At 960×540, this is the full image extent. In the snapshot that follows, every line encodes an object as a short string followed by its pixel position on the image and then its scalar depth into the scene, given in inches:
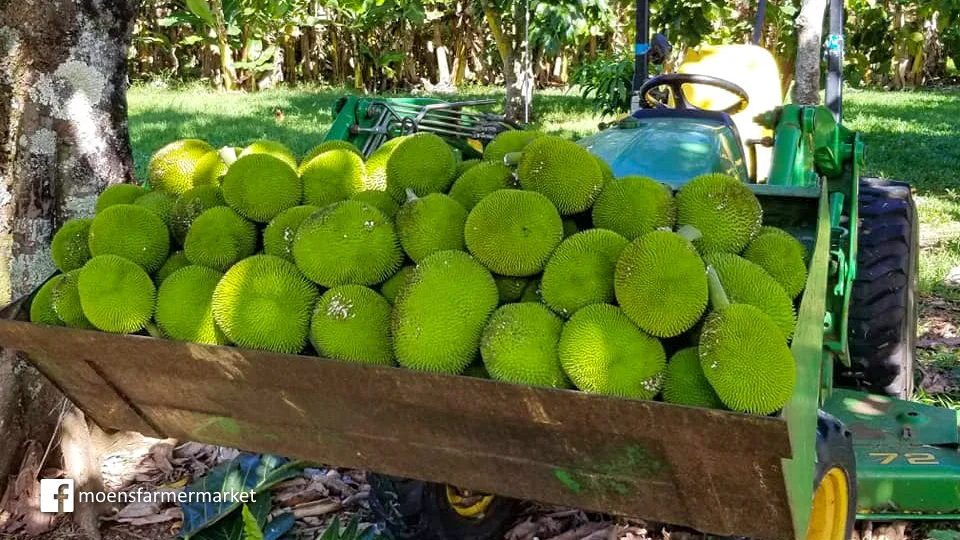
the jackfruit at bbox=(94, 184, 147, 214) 81.9
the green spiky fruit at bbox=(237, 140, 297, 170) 82.1
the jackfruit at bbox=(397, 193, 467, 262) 66.7
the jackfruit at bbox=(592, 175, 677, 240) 65.1
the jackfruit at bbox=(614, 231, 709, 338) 57.6
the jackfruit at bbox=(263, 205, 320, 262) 69.8
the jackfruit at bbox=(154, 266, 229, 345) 67.6
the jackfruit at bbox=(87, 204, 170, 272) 71.6
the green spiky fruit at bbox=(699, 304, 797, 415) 54.2
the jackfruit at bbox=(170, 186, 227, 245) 75.7
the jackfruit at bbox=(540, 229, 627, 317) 61.5
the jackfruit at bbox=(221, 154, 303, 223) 73.0
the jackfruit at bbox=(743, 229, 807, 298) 64.4
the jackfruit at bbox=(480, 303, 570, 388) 59.2
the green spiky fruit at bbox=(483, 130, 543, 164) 78.8
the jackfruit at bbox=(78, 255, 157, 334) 66.4
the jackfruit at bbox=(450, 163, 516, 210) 70.9
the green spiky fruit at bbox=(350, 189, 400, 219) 72.4
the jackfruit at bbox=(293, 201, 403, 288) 65.5
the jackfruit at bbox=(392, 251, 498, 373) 60.8
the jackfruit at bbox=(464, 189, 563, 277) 63.1
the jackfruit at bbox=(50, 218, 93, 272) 77.3
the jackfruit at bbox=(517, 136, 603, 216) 67.1
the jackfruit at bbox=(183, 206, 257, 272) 70.8
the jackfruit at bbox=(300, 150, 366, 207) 76.4
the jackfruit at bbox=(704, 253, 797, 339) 61.0
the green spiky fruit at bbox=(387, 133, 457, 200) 73.9
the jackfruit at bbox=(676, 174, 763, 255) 65.6
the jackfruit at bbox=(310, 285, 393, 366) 63.5
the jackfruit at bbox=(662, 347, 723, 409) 57.4
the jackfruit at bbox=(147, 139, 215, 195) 84.2
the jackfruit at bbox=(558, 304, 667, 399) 57.2
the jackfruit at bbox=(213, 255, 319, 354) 64.6
